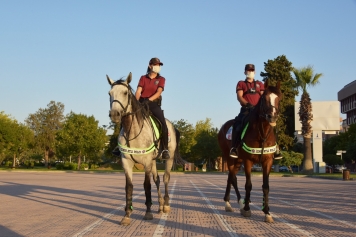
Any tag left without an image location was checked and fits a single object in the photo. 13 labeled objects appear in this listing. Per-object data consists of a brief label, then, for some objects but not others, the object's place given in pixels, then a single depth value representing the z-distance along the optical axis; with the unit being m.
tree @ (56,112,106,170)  98.25
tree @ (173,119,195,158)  105.74
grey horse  10.49
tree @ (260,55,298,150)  83.50
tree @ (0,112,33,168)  94.81
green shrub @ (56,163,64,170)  88.06
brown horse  10.91
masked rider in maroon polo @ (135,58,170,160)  12.16
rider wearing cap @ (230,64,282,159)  12.58
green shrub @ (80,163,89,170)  97.62
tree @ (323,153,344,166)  87.00
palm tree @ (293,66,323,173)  67.75
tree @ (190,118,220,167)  96.12
